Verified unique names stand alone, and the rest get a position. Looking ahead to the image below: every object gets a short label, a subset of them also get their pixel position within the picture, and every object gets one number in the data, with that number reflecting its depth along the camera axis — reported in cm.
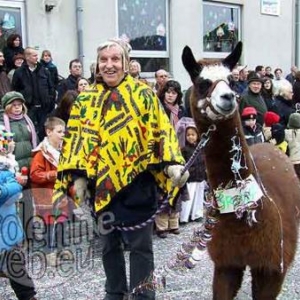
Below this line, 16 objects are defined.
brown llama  277
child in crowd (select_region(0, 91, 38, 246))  479
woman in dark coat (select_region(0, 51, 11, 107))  617
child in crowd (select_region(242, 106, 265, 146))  595
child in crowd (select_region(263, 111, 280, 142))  672
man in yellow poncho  303
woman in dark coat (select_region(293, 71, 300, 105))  975
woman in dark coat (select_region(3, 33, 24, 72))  696
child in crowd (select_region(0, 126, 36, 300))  339
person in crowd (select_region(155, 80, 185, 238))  595
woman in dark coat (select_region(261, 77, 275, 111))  816
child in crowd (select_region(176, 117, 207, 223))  571
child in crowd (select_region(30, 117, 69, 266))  445
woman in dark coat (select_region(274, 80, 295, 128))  766
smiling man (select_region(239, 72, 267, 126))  736
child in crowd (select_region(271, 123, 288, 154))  663
